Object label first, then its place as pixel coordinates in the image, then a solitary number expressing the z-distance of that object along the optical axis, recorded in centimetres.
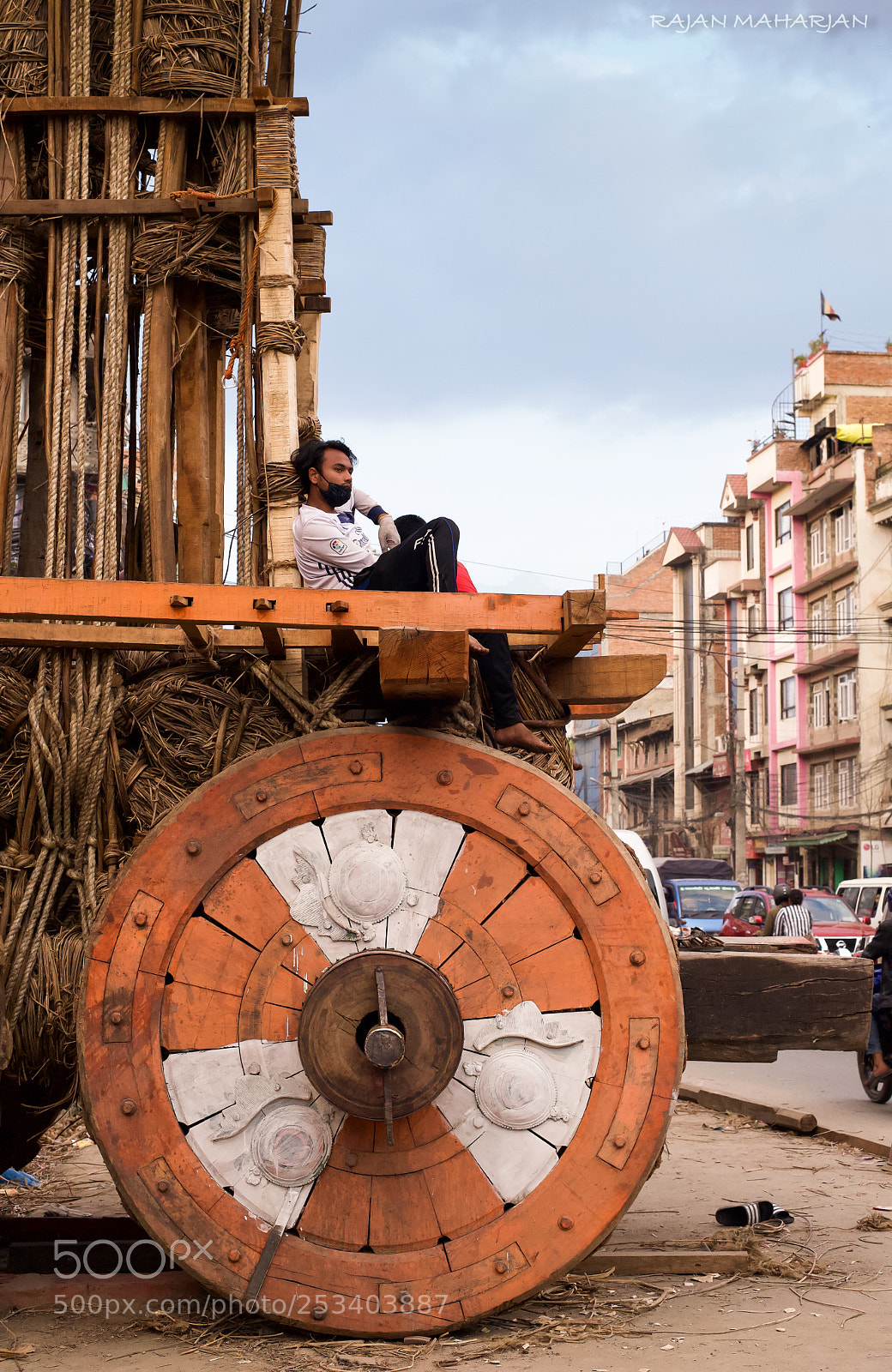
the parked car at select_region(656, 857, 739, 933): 2552
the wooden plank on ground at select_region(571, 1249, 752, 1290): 477
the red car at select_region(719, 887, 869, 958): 2053
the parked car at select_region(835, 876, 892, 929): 2461
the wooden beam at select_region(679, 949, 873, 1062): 487
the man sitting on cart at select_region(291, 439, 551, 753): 462
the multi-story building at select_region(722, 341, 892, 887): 4012
